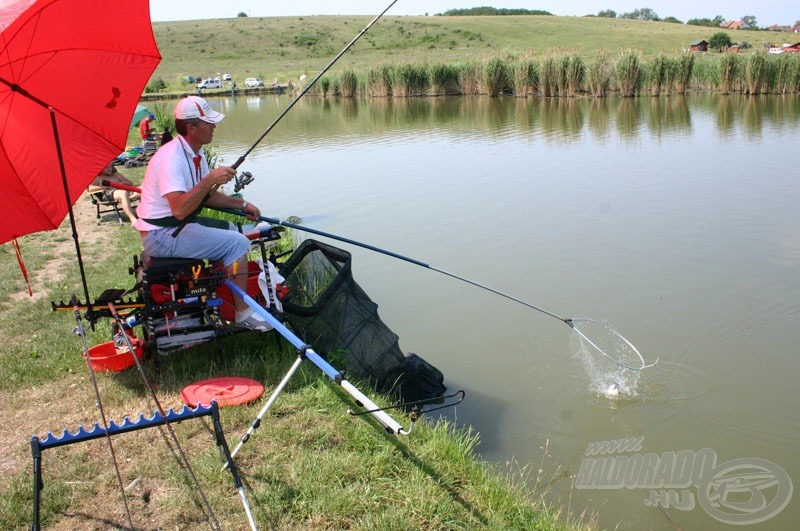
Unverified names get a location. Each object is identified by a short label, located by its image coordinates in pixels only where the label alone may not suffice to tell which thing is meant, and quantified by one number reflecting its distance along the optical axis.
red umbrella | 3.80
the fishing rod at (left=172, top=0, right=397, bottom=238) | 4.00
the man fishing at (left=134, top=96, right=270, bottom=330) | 4.16
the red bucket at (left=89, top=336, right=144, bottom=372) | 4.57
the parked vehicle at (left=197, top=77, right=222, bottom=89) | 55.97
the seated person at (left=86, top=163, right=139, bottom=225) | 7.87
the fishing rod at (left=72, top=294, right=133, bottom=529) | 4.12
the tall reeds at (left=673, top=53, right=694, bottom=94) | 27.22
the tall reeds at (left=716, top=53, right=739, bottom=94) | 26.44
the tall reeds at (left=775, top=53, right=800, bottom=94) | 24.97
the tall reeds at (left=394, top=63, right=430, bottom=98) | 34.94
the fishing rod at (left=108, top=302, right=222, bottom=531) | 3.13
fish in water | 5.33
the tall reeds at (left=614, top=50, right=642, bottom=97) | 27.61
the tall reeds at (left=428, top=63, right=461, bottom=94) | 34.41
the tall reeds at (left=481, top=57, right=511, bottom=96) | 31.92
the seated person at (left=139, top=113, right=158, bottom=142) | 15.28
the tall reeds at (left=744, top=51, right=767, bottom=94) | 25.47
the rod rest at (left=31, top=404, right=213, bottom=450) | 3.06
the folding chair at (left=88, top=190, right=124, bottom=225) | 10.24
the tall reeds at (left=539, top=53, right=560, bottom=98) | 29.19
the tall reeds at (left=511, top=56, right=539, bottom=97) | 30.34
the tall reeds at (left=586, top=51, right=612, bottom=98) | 28.12
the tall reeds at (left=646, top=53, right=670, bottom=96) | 27.36
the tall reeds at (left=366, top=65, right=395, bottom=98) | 35.81
